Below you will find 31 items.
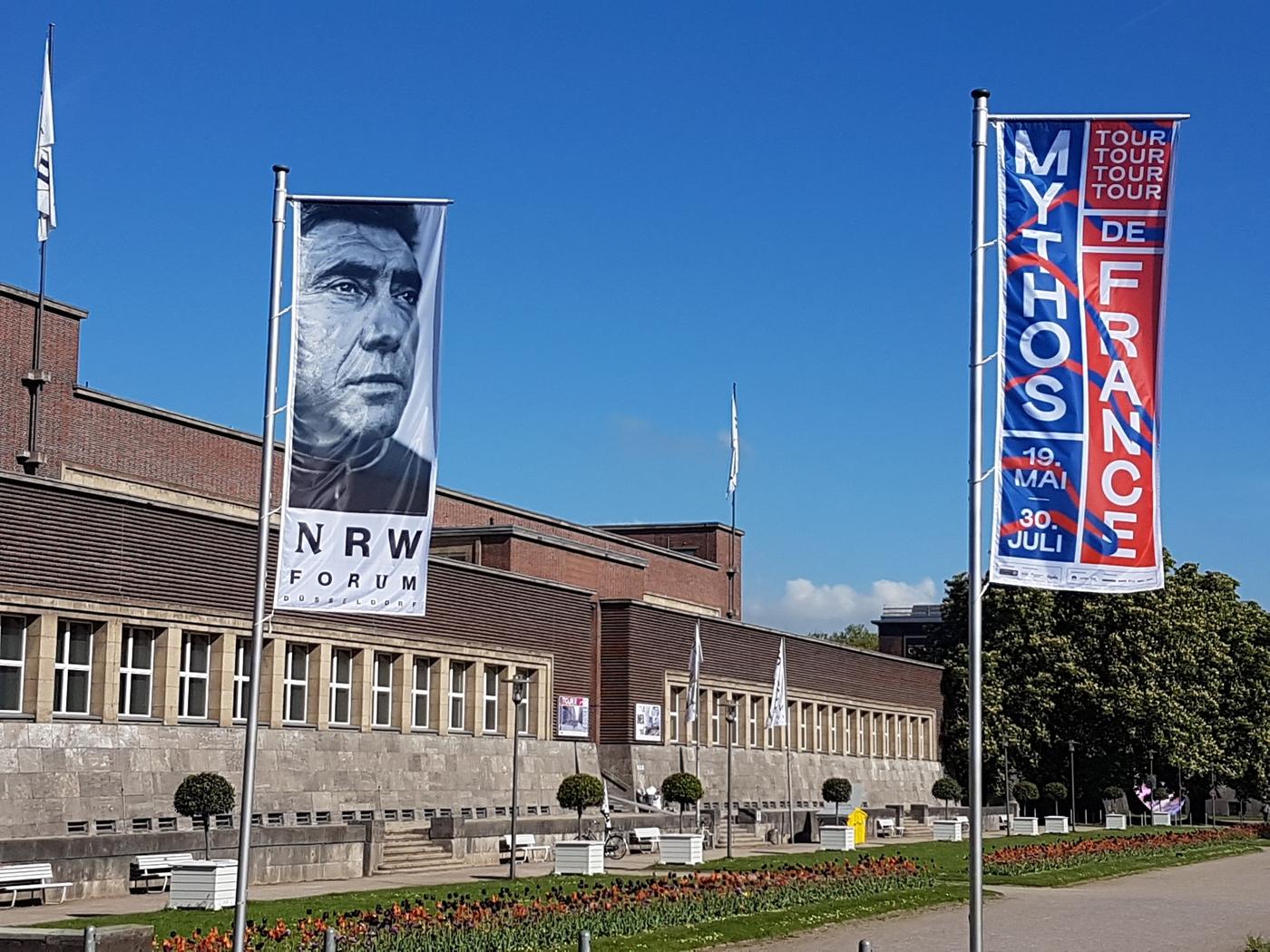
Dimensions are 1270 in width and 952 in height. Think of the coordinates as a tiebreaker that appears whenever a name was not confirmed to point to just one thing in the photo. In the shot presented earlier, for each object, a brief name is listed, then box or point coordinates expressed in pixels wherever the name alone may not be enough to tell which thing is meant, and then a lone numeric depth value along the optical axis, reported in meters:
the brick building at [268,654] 32.19
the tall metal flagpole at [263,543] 14.61
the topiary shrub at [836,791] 57.34
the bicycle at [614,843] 42.34
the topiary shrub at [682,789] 47.12
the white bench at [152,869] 28.38
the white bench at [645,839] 44.41
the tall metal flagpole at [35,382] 38.56
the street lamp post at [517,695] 36.95
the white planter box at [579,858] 35.41
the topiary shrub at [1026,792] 69.44
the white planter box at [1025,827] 65.06
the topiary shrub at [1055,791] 72.06
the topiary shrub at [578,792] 41.72
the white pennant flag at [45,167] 39.28
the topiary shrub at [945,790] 69.50
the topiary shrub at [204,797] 30.14
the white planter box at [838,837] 48.59
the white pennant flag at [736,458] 73.55
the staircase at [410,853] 36.69
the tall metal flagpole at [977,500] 12.80
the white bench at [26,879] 25.52
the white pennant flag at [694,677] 51.47
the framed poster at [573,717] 51.00
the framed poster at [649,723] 54.28
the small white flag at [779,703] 51.09
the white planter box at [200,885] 25.91
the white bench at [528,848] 40.34
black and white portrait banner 15.12
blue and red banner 13.30
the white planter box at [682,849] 38.25
